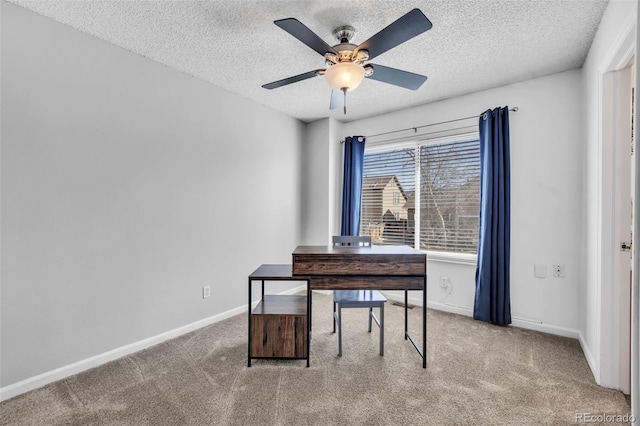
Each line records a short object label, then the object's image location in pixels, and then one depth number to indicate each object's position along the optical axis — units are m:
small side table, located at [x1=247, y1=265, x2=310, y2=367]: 2.24
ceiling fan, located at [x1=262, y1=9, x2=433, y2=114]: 1.57
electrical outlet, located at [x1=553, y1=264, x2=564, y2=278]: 2.78
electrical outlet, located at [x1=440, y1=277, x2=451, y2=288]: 3.44
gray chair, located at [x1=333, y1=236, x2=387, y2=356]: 2.37
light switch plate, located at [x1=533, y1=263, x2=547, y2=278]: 2.86
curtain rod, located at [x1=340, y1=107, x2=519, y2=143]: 3.00
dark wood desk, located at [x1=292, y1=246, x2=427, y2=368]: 2.21
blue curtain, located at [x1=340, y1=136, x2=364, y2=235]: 4.09
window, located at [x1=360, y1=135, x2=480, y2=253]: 3.38
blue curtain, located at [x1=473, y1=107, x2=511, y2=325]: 2.99
